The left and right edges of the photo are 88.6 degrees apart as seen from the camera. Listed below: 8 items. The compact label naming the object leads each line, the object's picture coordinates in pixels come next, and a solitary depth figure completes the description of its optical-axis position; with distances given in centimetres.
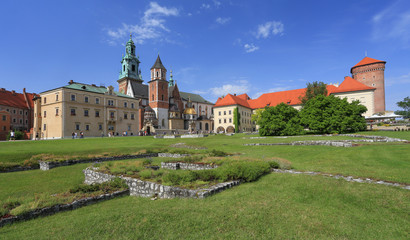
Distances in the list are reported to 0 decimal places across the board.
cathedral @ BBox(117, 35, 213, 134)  7288
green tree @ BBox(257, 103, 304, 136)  3647
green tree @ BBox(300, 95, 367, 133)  3550
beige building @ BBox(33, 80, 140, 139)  5019
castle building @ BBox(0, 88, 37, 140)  5747
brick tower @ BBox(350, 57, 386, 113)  6800
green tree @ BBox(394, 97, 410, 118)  6763
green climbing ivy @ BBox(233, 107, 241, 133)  6800
